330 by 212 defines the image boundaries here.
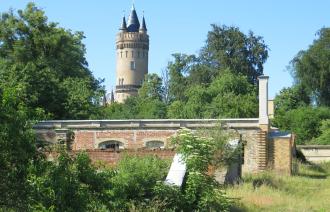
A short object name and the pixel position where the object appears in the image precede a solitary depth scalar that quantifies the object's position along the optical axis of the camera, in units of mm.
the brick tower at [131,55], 132125
